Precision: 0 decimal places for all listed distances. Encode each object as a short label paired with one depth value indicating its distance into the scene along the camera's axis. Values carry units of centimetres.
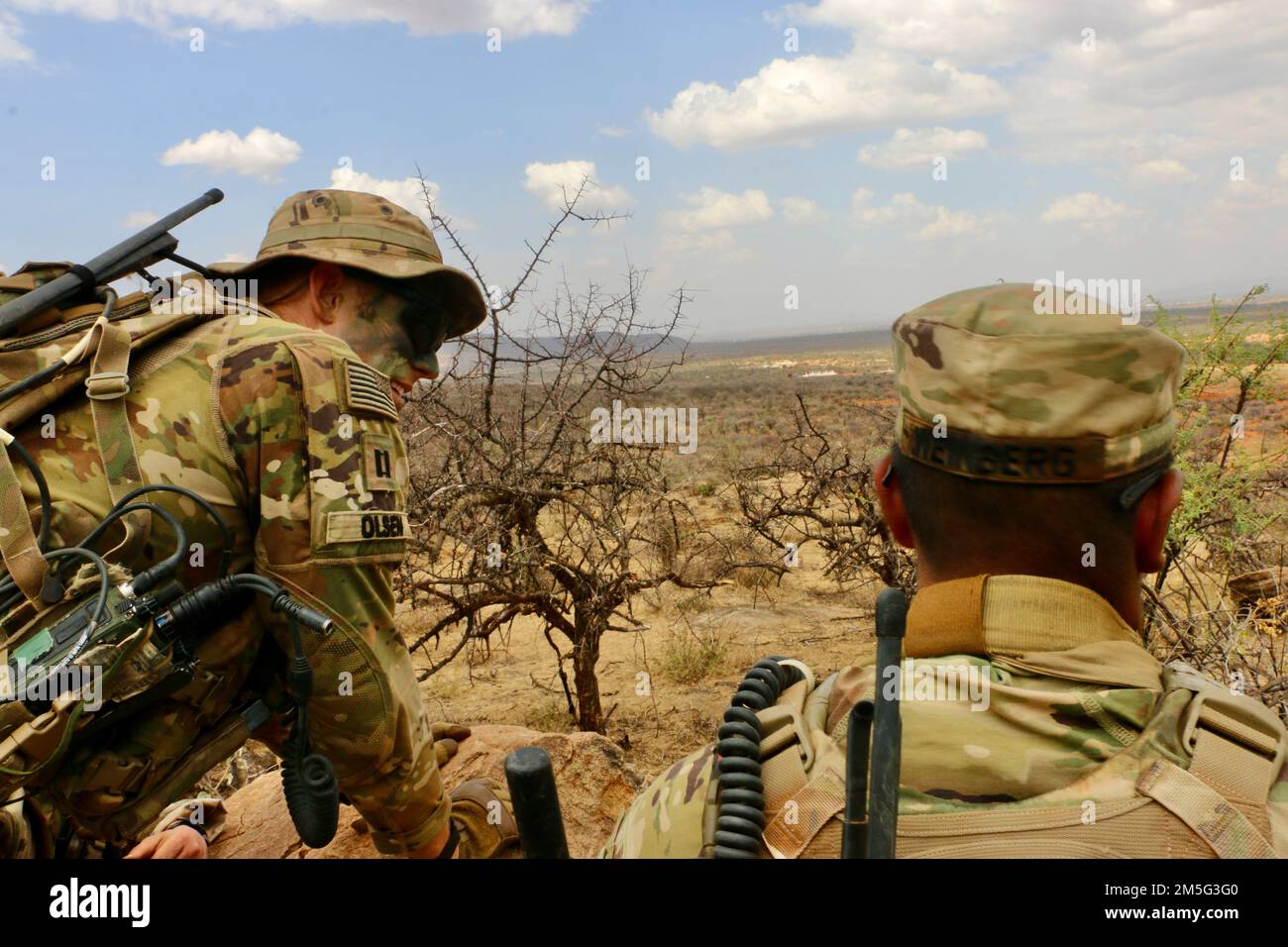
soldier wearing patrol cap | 52
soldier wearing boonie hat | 90
